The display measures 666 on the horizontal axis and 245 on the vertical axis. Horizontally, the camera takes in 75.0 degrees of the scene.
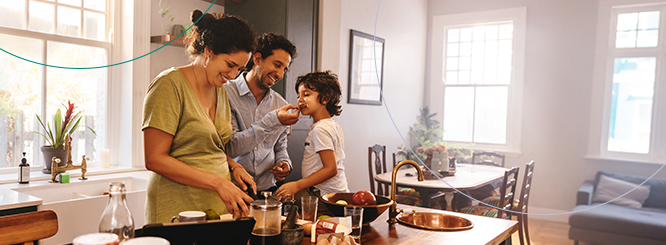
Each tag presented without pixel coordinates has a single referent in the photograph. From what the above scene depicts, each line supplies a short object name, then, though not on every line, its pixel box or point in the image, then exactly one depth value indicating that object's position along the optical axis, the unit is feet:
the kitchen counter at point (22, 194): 5.04
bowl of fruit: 3.96
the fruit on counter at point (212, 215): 3.21
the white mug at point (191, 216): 3.10
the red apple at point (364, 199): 4.09
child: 5.41
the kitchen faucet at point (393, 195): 4.32
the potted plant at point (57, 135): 7.06
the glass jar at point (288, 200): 3.99
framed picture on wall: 6.12
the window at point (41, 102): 6.83
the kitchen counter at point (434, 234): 3.85
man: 5.21
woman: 3.64
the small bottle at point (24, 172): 6.42
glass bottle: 2.29
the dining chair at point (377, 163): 6.80
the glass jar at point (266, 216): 3.17
